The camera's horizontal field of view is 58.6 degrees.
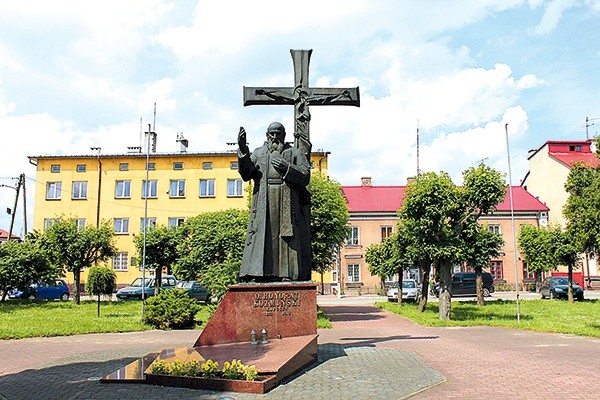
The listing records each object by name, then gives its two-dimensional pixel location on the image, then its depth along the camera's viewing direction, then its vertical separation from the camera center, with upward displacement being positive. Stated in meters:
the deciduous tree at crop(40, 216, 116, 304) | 28.30 +1.62
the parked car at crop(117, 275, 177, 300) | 30.00 -0.82
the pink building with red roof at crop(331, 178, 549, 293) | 47.88 +3.97
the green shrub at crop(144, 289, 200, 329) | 16.55 -1.18
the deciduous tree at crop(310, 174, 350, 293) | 22.27 +2.21
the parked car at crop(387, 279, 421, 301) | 32.47 -1.17
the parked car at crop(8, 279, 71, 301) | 29.34 -1.08
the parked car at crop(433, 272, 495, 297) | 36.84 -0.81
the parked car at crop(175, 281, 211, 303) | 29.06 -0.96
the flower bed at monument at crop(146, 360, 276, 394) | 6.31 -1.25
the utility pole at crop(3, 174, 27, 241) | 38.81 +5.61
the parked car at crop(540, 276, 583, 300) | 31.88 -1.04
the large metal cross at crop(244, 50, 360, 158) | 9.79 +3.28
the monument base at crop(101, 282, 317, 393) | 7.50 -0.85
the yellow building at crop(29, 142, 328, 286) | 45.00 +7.27
